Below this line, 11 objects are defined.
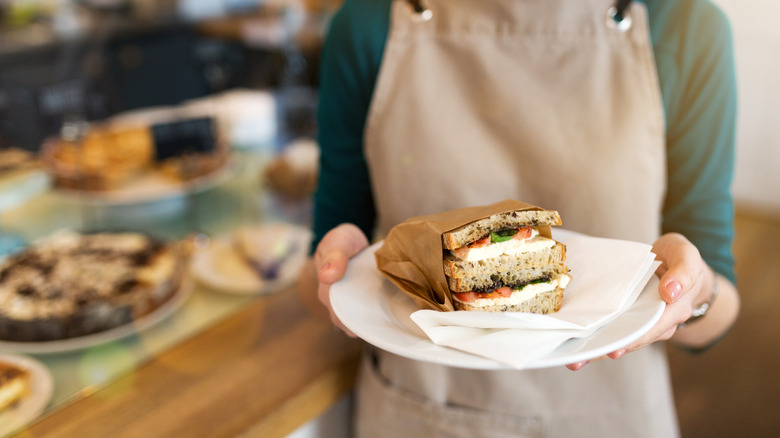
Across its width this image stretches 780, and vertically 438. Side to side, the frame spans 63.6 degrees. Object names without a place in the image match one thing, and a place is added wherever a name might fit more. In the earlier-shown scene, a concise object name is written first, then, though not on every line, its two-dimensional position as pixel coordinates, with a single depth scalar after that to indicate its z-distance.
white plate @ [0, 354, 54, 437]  0.97
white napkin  0.69
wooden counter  1.04
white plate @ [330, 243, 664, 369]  0.66
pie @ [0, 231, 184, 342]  1.15
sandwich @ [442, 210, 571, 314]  0.83
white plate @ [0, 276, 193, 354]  1.12
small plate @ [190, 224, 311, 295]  1.45
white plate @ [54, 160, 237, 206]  1.62
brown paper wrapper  0.83
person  0.99
